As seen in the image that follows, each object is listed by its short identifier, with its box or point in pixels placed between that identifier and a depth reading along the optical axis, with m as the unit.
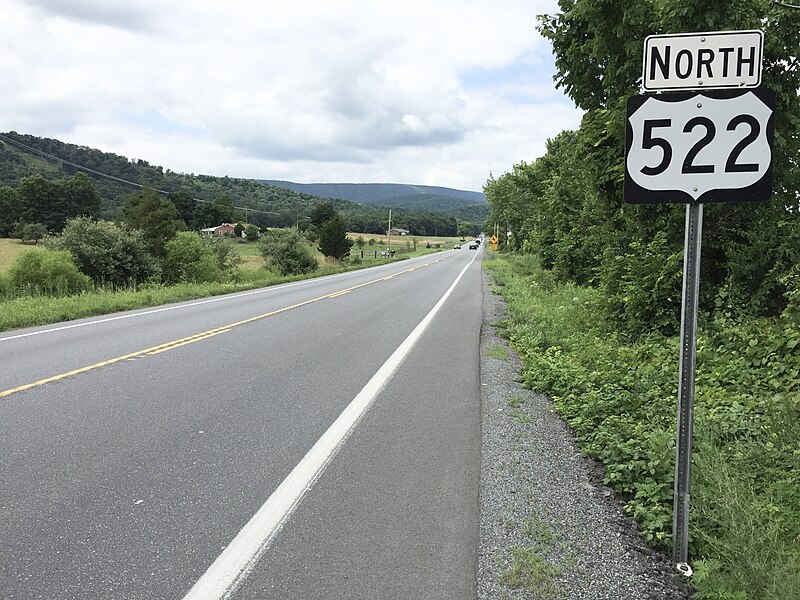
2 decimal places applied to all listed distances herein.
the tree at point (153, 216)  44.16
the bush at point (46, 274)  22.08
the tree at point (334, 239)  63.72
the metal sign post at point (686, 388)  3.07
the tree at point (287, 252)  48.72
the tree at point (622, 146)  7.30
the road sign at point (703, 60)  3.02
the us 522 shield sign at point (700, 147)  2.95
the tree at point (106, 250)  28.23
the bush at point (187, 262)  37.09
